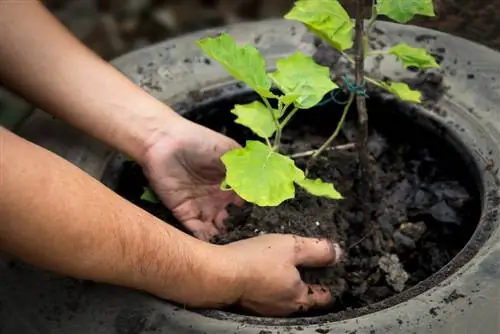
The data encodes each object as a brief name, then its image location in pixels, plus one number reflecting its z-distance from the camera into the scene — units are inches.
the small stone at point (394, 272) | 58.6
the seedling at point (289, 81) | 52.9
